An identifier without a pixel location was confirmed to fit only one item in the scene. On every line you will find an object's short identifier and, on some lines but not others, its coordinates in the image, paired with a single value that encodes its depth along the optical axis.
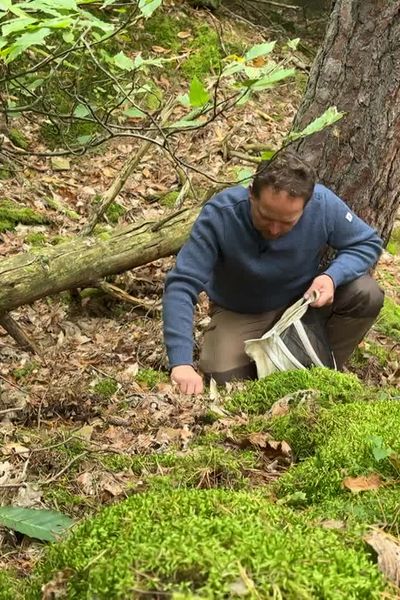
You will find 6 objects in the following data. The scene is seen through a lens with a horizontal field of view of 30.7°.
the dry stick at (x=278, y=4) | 9.86
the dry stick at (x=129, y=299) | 5.46
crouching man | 3.92
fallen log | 4.54
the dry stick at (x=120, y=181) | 5.23
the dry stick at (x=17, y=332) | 4.71
